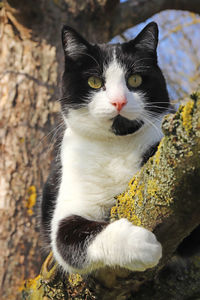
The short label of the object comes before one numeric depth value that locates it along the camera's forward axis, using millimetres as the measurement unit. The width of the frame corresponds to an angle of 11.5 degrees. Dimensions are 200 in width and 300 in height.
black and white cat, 939
